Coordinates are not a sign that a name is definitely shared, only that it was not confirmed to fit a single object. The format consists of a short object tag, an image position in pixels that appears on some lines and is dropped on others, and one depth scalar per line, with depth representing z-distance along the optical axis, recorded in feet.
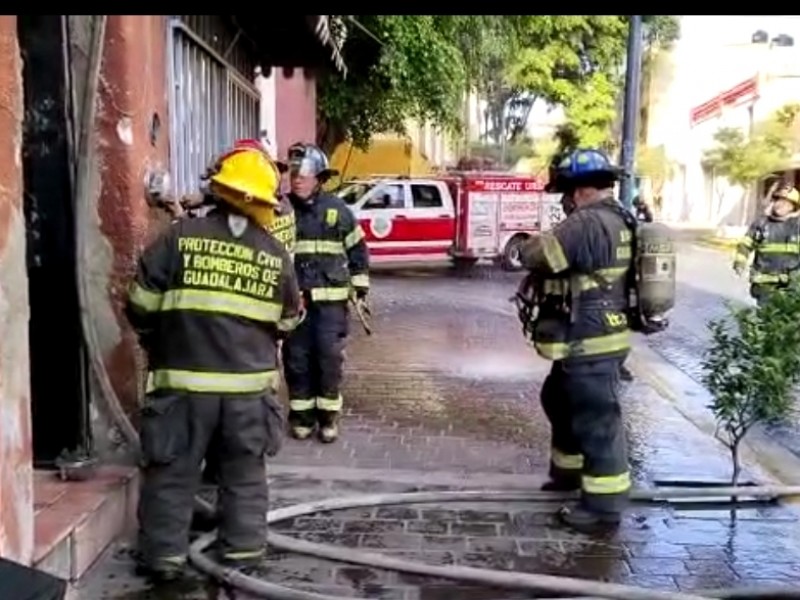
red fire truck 70.28
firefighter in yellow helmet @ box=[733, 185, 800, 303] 35.14
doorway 15.37
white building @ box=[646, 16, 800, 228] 145.18
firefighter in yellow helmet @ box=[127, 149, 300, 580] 13.73
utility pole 31.96
